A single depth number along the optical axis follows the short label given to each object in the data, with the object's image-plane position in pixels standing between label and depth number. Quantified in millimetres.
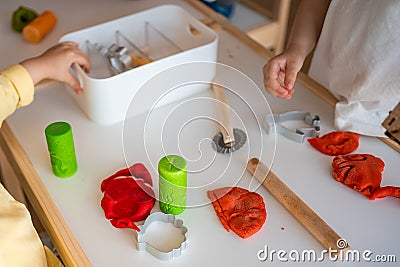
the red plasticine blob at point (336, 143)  734
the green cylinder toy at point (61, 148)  666
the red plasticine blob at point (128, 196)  646
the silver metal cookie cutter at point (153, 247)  600
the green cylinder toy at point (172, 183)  614
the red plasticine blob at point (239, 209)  635
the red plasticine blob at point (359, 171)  678
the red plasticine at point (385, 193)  668
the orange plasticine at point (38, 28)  943
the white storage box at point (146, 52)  751
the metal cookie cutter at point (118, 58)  833
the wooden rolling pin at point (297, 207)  610
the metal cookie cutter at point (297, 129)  756
